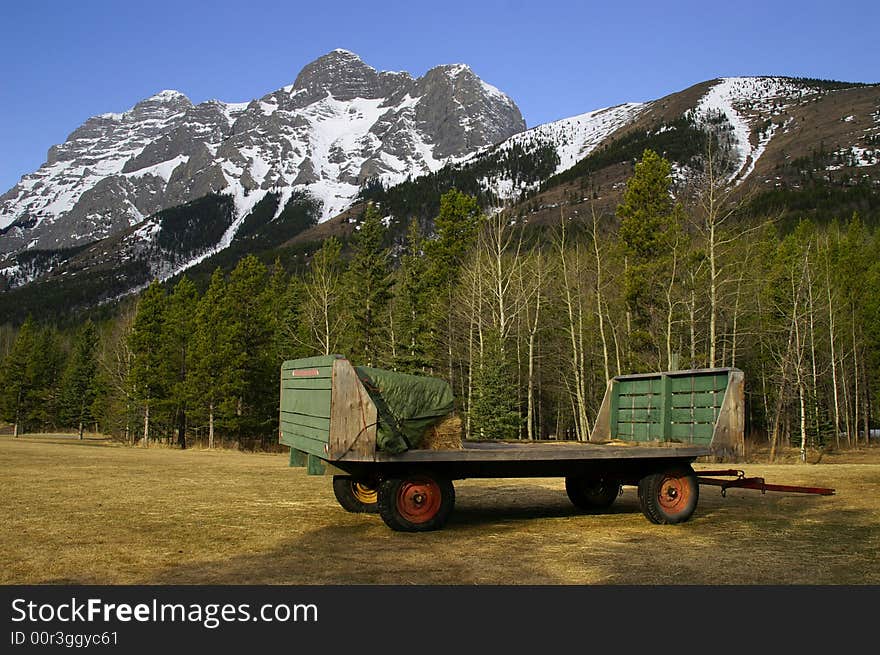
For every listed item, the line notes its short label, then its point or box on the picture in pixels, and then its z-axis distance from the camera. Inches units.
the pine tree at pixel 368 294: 1796.3
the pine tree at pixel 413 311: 1489.9
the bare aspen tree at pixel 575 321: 1477.4
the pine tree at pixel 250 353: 1841.8
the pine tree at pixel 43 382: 2719.0
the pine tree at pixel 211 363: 1808.6
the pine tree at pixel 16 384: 2644.2
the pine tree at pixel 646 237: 1384.1
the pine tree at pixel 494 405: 1293.1
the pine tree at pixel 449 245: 1877.5
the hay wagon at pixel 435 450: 339.0
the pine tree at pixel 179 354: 1891.0
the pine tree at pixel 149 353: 1918.4
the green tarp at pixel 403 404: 345.1
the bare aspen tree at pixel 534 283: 1477.4
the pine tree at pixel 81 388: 2874.0
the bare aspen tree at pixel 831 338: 1718.1
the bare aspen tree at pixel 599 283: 1464.1
